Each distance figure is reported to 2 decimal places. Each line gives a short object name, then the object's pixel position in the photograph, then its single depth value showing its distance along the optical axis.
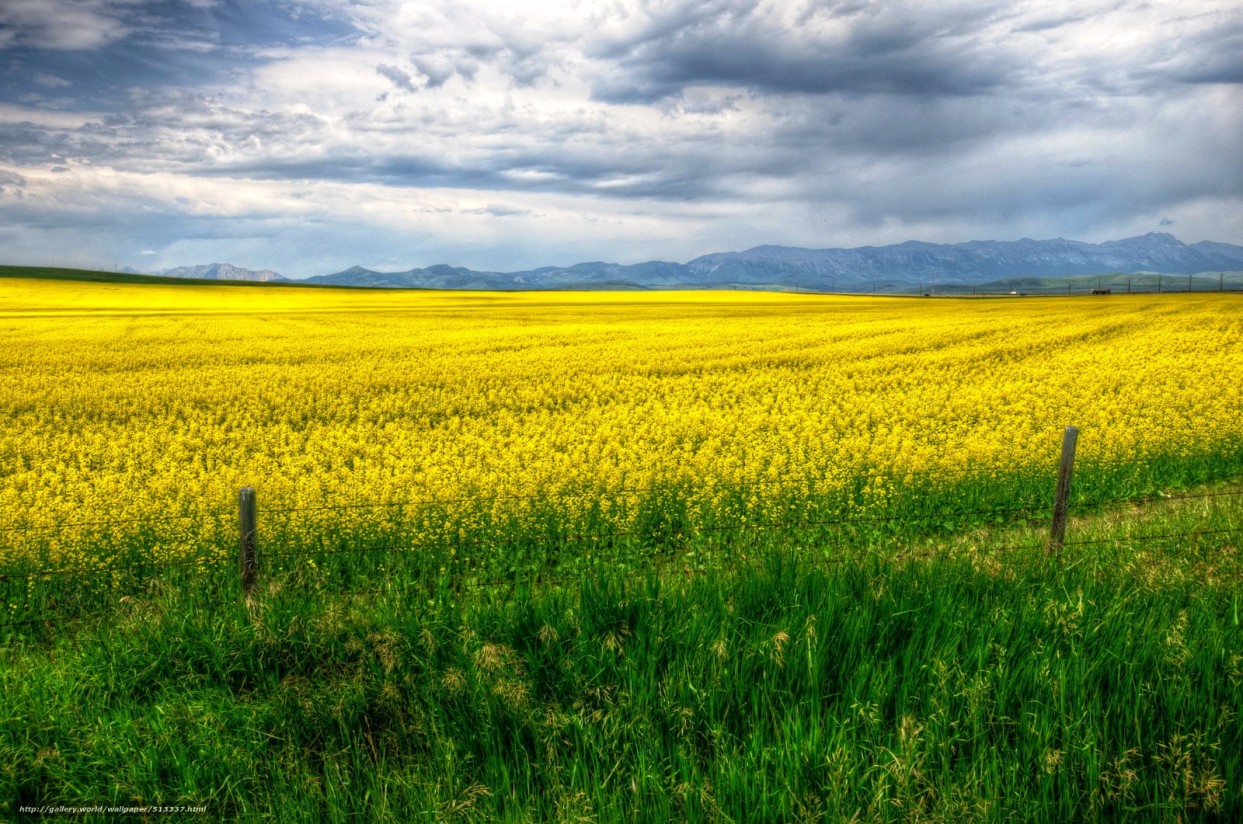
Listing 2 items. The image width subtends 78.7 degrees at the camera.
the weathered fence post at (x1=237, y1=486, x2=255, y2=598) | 5.46
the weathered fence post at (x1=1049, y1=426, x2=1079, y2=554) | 6.71
